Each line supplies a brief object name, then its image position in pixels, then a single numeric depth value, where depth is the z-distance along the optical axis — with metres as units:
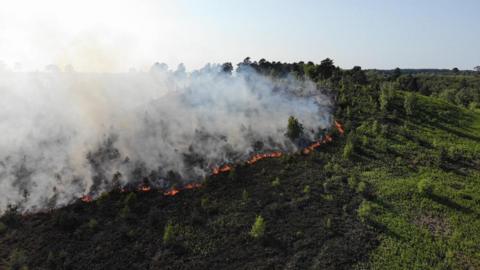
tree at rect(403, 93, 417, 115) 60.50
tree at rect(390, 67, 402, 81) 108.88
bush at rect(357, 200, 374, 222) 33.69
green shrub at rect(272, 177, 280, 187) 39.09
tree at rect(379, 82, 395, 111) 60.34
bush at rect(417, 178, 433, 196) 37.38
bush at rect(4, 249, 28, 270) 29.37
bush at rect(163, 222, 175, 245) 31.30
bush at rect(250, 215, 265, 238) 31.44
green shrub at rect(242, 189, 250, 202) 36.83
